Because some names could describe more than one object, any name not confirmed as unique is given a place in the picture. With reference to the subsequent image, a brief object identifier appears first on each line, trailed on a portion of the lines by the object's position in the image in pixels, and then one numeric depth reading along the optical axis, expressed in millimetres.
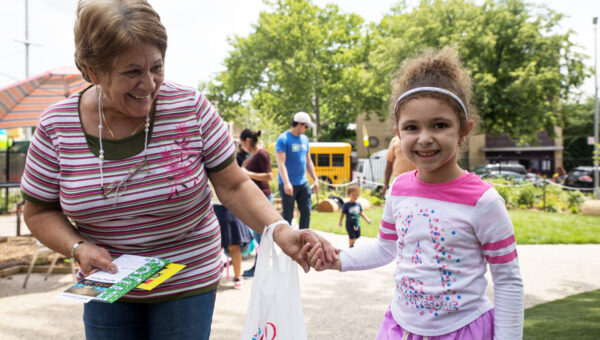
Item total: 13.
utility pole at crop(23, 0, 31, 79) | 19578
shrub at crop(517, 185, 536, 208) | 13859
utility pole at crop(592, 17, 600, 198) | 21953
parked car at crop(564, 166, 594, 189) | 19141
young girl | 1591
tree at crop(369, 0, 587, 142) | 21906
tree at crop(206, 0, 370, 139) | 31031
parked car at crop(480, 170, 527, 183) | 15977
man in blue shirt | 6777
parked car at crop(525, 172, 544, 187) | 22250
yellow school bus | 22375
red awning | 7066
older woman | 1525
